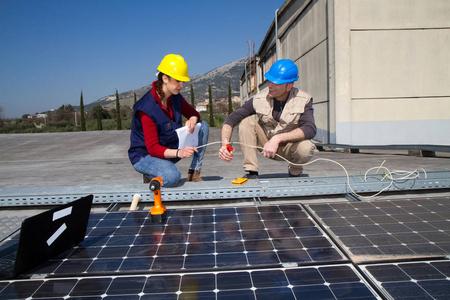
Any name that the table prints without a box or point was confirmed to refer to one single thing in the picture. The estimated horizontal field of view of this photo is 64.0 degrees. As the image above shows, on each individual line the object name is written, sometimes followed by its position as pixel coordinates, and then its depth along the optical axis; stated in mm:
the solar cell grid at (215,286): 1731
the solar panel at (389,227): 2146
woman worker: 3715
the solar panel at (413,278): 1676
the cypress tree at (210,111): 33531
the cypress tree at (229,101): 36938
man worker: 3855
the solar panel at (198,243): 2080
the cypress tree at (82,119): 31767
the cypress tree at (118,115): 31852
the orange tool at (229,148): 3636
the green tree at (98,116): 31641
